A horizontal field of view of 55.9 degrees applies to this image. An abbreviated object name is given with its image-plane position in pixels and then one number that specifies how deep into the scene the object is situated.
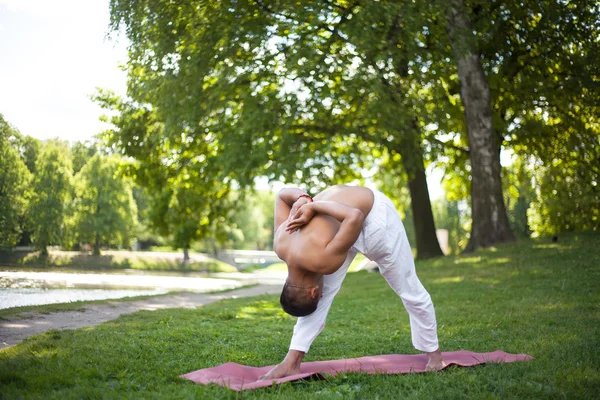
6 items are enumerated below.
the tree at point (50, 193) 10.76
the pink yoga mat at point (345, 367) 4.29
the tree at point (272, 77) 13.60
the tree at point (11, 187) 9.69
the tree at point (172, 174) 18.66
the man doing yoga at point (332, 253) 4.37
